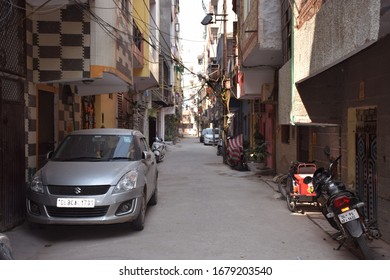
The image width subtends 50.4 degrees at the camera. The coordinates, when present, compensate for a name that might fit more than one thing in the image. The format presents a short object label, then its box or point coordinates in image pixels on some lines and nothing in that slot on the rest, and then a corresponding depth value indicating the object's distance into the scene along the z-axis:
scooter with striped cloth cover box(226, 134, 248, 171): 16.62
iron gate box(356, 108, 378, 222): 6.73
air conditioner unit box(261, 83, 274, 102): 13.70
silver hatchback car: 6.05
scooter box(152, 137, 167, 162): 20.32
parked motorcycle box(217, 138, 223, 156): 25.18
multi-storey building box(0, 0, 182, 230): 6.51
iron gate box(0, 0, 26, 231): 6.28
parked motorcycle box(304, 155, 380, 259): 4.88
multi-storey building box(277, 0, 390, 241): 5.22
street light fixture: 20.56
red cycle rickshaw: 8.06
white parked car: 40.28
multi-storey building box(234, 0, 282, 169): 11.10
